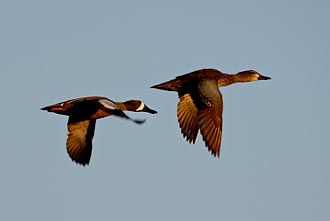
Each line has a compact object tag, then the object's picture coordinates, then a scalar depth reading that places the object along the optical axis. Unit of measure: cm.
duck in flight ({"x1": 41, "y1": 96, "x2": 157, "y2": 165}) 3019
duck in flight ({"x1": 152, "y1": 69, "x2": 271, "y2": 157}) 2945
